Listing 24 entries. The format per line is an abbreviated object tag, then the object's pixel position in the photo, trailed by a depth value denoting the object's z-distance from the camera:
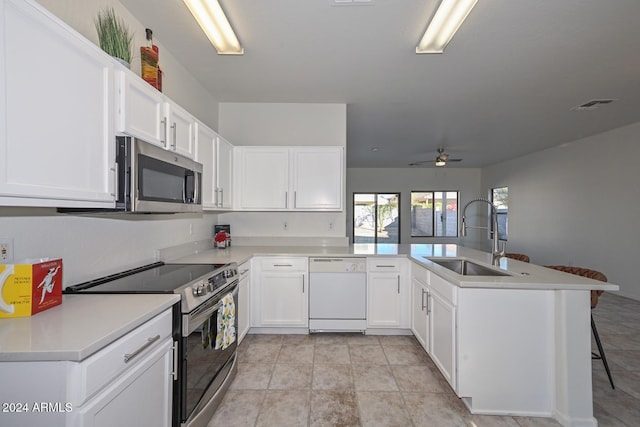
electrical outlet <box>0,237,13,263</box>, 1.21
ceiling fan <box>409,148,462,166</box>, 5.39
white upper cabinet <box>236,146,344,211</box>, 3.29
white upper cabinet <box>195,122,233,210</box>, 2.47
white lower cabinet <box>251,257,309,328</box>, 2.99
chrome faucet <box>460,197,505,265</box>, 2.41
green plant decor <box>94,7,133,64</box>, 1.51
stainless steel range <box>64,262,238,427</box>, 1.46
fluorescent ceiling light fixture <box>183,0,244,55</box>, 1.76
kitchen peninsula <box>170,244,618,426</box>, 1.75
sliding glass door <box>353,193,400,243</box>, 8.78
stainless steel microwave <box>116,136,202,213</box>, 1.39
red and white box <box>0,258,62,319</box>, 1.09
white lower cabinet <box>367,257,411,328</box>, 3.02
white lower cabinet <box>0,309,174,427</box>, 0.88
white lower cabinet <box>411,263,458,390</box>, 1.96
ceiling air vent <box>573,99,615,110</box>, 3.43
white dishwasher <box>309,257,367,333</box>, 3.02
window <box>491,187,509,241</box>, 7.64
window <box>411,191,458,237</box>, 8.75
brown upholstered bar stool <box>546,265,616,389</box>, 2.14
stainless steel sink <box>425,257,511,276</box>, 2.57
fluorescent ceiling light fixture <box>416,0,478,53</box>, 1.73
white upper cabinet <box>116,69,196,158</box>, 1.42
